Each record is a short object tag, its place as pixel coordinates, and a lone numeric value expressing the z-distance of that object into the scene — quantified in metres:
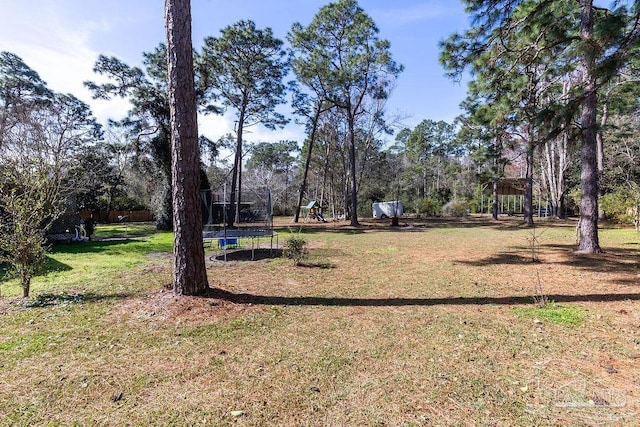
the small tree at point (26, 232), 4.34
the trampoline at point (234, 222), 8.42
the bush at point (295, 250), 6.95
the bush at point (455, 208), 29.39
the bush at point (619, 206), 14.42
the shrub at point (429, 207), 28.44
